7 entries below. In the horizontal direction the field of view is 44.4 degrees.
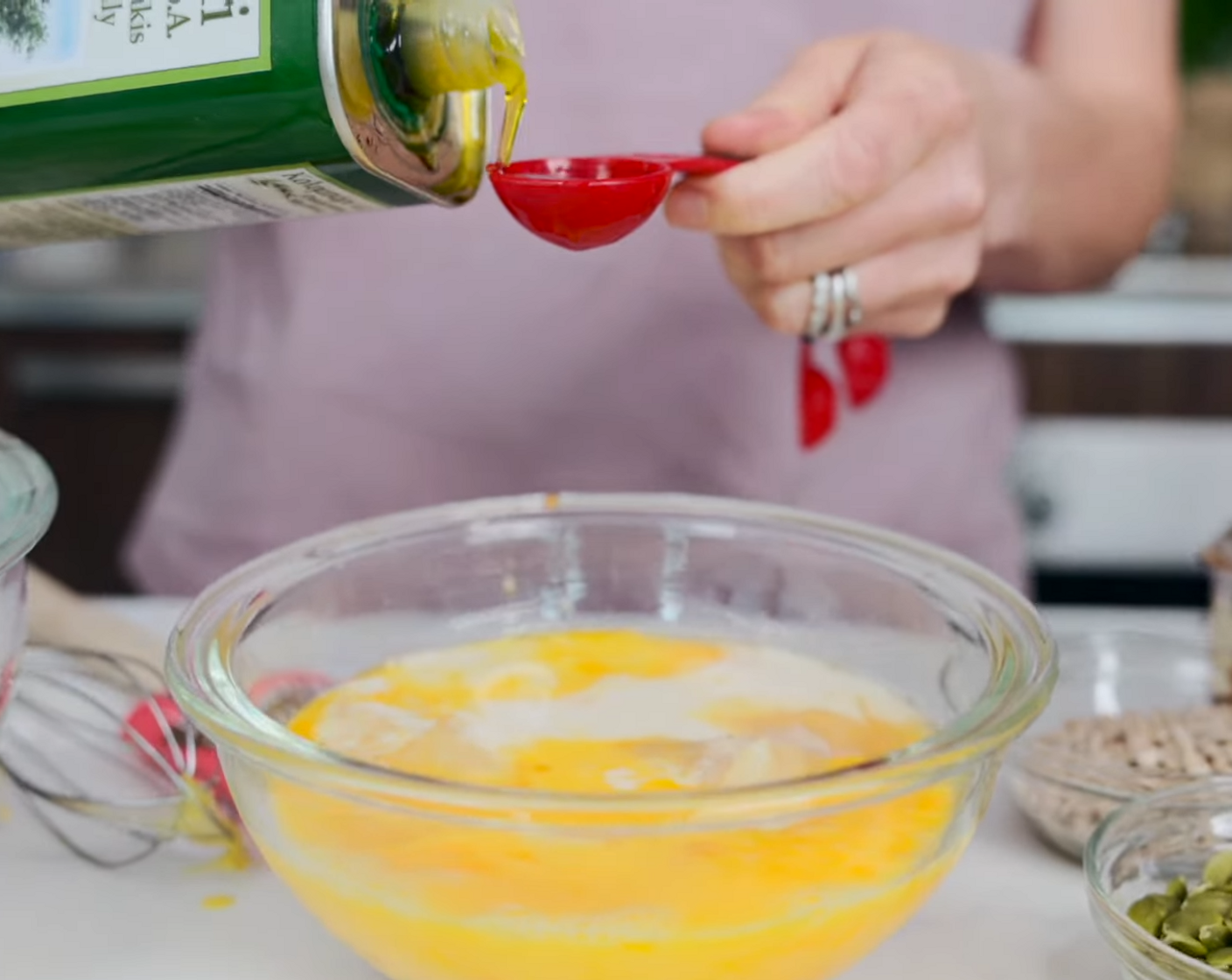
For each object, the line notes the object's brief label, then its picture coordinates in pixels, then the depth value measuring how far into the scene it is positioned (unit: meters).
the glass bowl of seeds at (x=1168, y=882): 0.54
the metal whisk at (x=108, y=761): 0.69
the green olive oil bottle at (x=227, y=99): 0.57
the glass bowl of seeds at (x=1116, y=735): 0.68
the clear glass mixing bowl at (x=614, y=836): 0.50
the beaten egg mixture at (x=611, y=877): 0.51
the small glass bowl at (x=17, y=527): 0.60
